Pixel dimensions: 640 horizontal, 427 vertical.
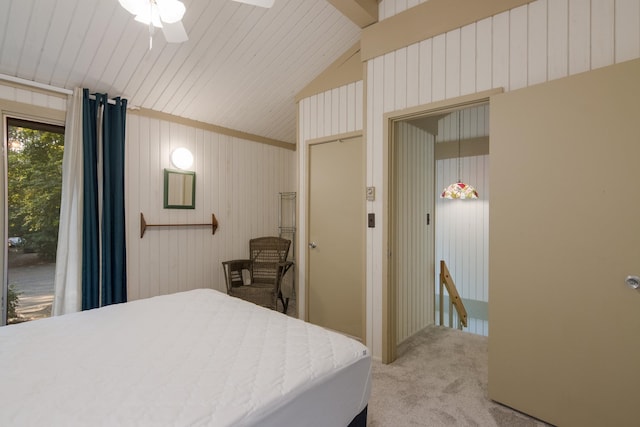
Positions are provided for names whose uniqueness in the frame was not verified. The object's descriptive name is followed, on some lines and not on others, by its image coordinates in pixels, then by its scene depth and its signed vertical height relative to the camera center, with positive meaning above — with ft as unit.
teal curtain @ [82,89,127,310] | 8.85 +0.24
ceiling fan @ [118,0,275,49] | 5.22 +3.49
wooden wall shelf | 10.42 -0.42
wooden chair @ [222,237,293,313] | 11.14 -2.37
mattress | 3.34 -2.08
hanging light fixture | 14.06 +1.03
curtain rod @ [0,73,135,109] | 7.88 +3.41
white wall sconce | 11.19 +2.02
